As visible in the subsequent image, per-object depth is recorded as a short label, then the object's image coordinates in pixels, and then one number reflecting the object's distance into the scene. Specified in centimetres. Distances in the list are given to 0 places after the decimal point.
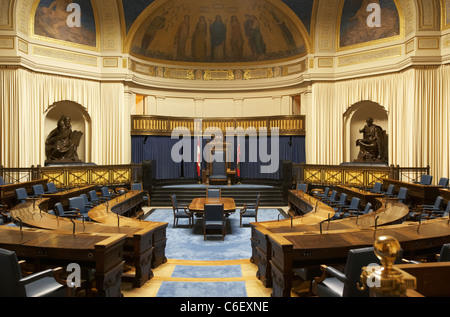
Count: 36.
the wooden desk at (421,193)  948
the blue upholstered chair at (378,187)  1164
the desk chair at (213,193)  1159
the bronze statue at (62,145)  1559
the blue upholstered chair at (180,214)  989
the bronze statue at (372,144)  1585
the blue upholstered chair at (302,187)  1298
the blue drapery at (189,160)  1783
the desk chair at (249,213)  976
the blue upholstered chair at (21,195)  948
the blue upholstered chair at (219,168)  1700
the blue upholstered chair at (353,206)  856
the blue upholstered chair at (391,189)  1075
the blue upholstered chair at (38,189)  1048
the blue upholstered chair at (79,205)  870
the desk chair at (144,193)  1319
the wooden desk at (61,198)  933
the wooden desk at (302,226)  495
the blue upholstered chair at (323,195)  1112
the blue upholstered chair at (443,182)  1127
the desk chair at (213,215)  858
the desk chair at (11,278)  299
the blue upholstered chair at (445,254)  326
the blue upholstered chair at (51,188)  1125
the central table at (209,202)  903
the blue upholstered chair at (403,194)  970
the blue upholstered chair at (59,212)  776
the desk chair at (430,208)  791
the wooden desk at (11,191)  949
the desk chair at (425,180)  1137
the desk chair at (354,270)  314
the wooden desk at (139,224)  599
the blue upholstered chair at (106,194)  1137
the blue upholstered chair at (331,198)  1044
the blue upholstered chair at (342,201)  930
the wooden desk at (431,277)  269
